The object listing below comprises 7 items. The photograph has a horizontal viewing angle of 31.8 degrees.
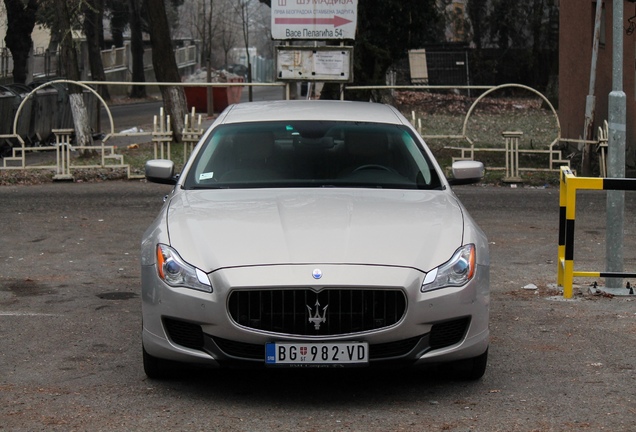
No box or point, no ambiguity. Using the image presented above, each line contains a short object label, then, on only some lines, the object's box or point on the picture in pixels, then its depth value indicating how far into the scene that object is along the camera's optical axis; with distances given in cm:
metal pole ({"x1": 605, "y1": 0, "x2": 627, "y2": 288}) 880
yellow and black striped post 814
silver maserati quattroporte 562
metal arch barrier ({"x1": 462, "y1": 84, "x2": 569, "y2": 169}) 1694
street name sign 1802
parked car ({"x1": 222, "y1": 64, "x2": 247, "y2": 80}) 7540
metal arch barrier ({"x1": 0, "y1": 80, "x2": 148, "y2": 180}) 1711
